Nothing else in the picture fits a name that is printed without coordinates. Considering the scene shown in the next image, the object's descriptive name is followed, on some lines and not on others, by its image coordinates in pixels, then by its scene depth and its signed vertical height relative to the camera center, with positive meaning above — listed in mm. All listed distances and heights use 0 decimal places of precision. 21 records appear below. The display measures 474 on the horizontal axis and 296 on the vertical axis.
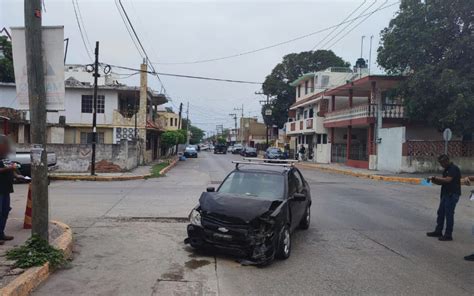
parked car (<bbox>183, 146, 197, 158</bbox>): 56562 -1275
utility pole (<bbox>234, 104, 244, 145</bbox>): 114625 +3321
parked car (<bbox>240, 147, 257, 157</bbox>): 60219 -1124
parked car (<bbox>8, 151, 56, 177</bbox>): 19609 -1032
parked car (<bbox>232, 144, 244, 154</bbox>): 77275 -984
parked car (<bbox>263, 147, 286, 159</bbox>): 47578 -992
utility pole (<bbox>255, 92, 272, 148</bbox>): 67375 +6031
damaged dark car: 6922 -1199
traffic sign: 22922 +783
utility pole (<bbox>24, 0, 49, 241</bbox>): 6531 +468
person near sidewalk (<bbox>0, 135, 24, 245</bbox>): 7438 -764
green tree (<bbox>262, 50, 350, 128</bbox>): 66375 +10910
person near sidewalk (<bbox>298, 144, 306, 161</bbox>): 48188 -820
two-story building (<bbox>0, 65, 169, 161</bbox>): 33656 +1768
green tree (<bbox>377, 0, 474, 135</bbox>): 24734 +5397
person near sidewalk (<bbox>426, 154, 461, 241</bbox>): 9195 -864
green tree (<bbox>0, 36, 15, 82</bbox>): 39594 +6039
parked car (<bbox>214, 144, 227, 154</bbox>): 78750 -918
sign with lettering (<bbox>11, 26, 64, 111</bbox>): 6707 +1090
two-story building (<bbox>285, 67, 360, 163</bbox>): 43969 +3752
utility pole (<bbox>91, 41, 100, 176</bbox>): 21891 +2079
